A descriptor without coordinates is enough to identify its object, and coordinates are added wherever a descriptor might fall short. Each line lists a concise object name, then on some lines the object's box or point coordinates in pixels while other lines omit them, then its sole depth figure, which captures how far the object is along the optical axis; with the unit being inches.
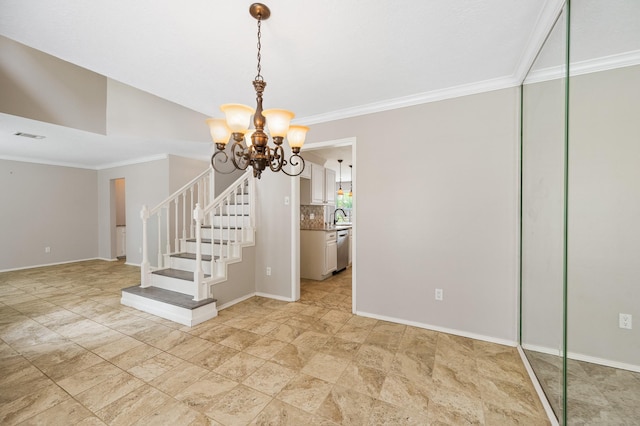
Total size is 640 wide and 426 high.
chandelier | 66.1
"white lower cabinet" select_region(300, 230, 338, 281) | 181.0
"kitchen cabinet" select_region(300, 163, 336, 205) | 198.4
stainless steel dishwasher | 204.5
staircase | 114.5
